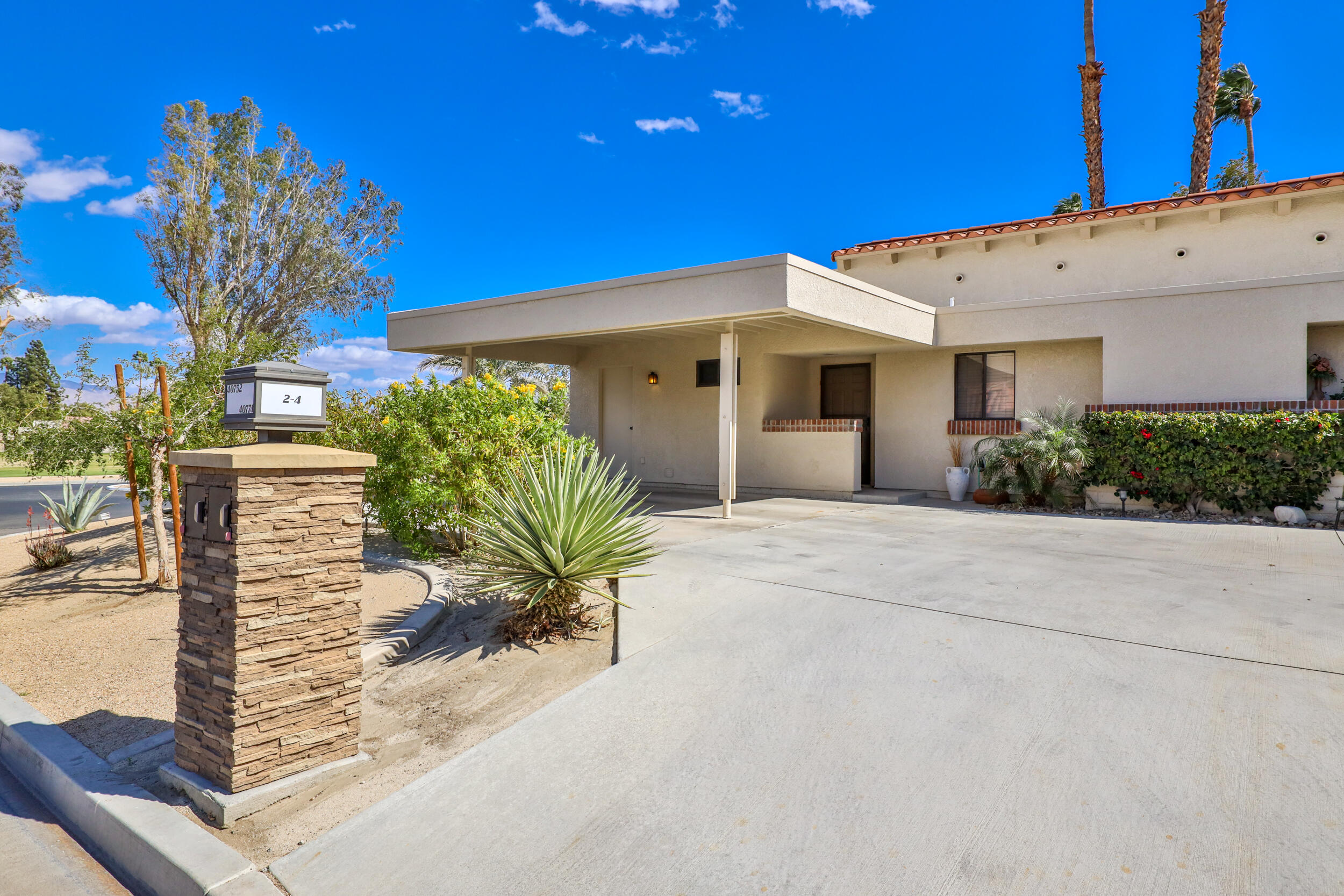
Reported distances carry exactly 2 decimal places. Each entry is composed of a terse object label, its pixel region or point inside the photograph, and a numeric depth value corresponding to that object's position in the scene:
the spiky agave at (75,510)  12.44
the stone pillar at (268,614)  3.19
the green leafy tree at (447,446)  7.28
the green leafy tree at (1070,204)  29.53
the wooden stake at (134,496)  7.23
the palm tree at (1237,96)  28.03
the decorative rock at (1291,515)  9.27
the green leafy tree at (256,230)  23.70
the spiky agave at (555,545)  5.00
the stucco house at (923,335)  10.27
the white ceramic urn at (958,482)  12.44
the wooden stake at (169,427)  6.49
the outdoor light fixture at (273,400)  3.46
